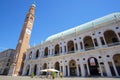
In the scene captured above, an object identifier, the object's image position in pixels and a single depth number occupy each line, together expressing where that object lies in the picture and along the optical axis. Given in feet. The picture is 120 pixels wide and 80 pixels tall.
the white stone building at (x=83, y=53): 43.38
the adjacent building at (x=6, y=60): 95.42
